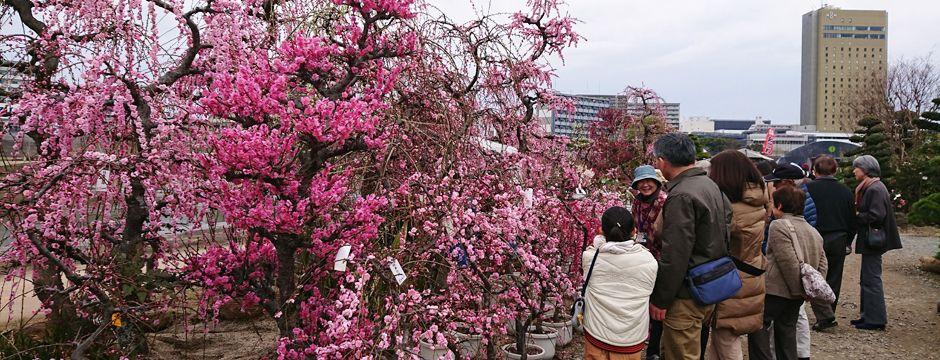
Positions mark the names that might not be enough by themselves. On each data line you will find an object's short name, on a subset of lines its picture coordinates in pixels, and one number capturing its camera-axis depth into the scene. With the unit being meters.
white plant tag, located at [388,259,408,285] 2.10
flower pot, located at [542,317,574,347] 3.87
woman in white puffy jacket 2.56
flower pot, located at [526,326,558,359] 3.50
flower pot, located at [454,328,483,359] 3.10
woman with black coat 4.32
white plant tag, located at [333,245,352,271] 2.07
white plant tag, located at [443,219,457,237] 2.53
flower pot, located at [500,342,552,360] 3.26
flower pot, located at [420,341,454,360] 3.09
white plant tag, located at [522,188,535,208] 2.85
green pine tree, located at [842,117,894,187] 13.36
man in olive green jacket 2.48
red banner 14.53
